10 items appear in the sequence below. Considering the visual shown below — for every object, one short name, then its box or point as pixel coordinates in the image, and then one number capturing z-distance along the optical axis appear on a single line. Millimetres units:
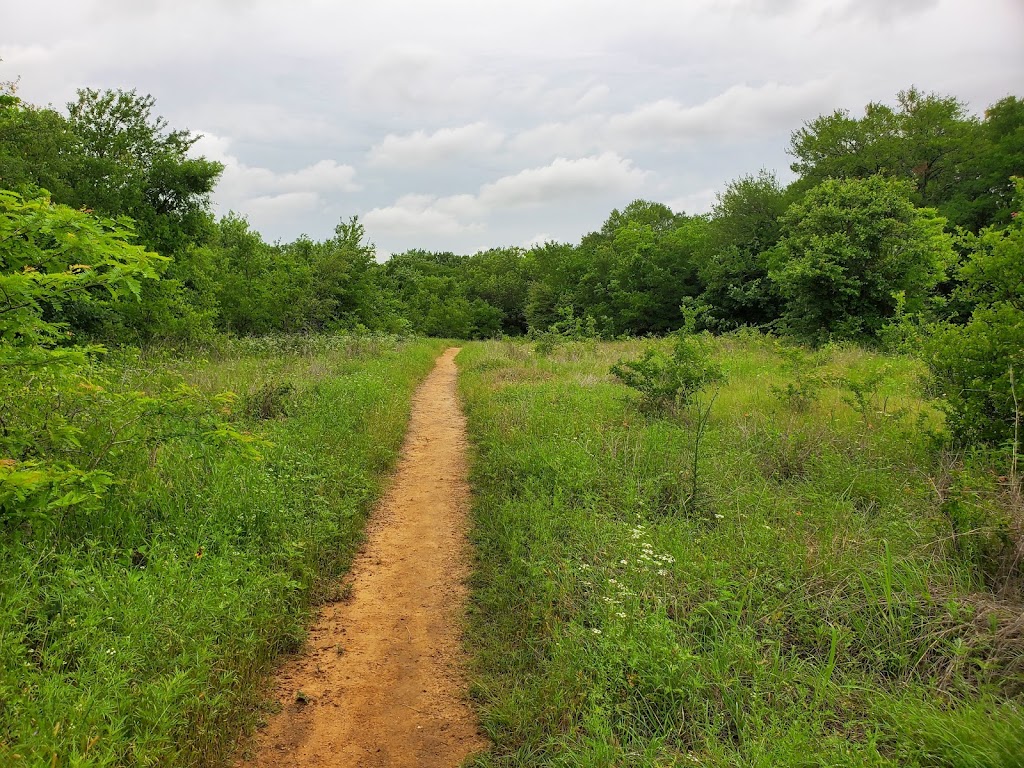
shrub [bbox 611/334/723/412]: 8953
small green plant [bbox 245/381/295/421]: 8734
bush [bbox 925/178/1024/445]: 5266
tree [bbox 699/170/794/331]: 31547
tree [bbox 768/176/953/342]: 16922
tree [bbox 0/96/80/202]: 13188
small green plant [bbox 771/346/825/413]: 8719
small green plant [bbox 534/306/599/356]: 19609
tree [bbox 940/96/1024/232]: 28625
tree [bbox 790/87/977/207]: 32625
